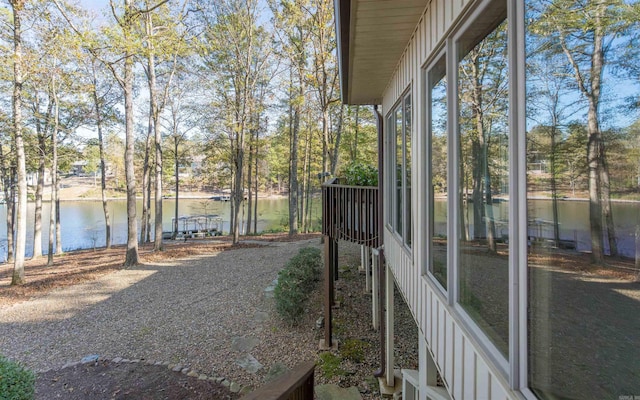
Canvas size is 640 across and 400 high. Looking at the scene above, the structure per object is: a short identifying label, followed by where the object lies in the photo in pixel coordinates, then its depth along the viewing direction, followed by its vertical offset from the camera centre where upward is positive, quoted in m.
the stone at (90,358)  5.16 -2.46
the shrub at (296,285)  6.45 -1.76
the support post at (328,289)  5.89 -1.57
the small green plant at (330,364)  5.11 -2.59
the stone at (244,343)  5.69 -2.47
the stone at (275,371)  4.85 -2.53
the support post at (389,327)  4.89 -1.84
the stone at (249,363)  5.12 -2.55
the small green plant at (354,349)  5.64 -2.59
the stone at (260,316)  6.77 -2.34
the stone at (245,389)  4.50 -2.59
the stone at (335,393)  4.55 -2.67
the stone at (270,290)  7.92 -2.13
